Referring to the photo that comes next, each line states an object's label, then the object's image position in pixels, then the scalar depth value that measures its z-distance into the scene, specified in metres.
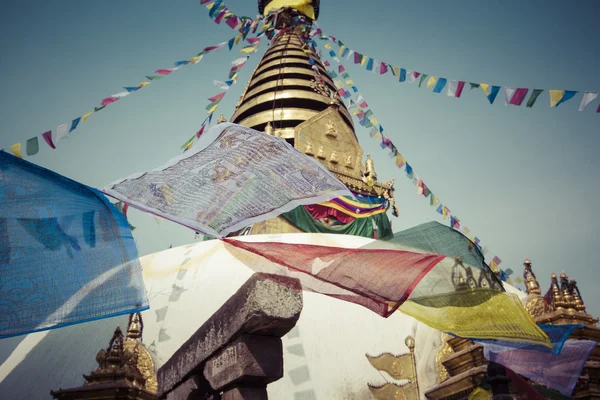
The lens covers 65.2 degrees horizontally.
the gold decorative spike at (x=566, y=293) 5.51
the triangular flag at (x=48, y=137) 7.29
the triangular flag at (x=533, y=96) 6.57
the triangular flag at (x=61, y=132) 7.55
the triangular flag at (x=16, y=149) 6.69
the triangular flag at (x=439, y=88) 8.38
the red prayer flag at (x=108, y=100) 8.70
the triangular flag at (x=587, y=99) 5.91
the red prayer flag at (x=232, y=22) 12.62
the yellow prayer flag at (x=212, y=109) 10.98
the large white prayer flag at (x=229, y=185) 3.14
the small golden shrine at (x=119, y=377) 4.67
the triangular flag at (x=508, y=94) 6.92
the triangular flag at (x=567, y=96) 6.13
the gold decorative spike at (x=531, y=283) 5.96
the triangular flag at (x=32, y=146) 6.82
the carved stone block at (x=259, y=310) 2.75
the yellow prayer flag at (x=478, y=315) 2.91
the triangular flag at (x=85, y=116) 8.18
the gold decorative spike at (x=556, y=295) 5.50
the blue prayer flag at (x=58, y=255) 2.82
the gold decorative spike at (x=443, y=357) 5.54
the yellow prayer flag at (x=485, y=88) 7.35
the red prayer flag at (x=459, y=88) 7.98
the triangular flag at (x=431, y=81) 8.58
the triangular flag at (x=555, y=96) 6.29
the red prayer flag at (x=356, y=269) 2.73
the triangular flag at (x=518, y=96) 6.77
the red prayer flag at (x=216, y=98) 11.18
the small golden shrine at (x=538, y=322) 4.97
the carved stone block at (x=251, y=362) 2.81
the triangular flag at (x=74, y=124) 7.90
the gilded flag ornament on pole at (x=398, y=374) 5.30
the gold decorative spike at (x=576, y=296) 5.59
